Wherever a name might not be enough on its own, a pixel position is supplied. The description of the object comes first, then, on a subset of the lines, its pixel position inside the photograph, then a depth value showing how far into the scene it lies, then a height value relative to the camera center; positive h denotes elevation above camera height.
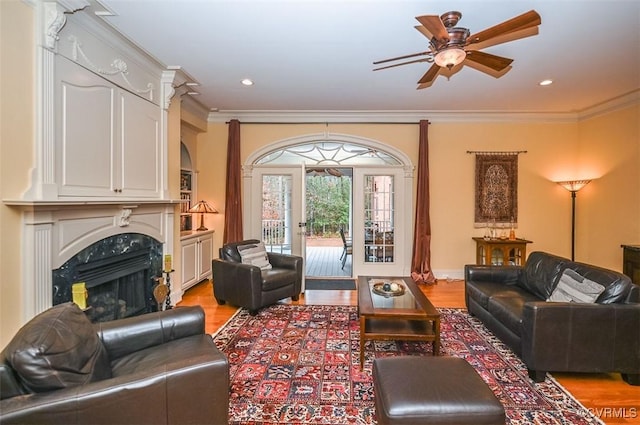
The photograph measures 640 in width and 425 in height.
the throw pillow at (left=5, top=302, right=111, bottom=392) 1.33 -0.68
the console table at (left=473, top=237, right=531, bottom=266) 5.06 -0.67
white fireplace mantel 2.23 -0.23
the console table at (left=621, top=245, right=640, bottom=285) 3.92 -0.66
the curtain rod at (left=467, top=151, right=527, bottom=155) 5.45 +1.01
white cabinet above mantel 2.48 +0.63
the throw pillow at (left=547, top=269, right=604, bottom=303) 2.47 -0.66
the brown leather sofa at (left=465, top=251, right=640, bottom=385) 2.31 -0.93
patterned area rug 2.06 -1.34
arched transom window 5.66 +0.97
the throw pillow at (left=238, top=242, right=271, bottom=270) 4.22 -0.67
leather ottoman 1.49 -0.95
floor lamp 5.06 +0.32
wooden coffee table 2.54 -0.89
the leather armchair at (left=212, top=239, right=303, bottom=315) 3.75 -0.93
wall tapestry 5.46 +0.40
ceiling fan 2.03 +1.22
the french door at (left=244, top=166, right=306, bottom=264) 5.44 -0.02
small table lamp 5.16 -0.05
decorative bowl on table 3.12 -0.84
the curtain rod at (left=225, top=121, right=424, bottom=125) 5.51 +1.53
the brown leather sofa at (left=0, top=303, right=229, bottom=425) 1.28 -0.81
